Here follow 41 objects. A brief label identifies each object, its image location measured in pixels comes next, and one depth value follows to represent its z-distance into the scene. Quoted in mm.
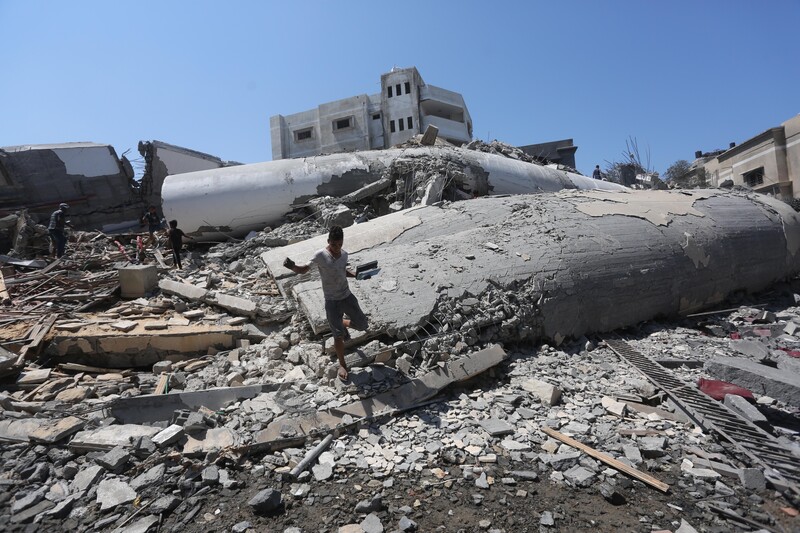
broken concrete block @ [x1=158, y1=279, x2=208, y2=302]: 5812
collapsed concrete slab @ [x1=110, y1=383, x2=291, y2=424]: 3420
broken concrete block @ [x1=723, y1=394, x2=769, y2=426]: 3146
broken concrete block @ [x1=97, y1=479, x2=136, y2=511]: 2461
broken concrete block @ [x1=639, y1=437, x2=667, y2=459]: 2885
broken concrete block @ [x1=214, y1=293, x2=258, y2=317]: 5160
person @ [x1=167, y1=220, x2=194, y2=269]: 7567
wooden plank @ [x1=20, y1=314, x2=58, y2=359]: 4406
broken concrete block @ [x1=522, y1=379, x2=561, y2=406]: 3550
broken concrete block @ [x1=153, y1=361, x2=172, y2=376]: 4340
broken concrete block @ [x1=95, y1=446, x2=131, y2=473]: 2711
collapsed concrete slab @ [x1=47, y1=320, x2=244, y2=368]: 4645
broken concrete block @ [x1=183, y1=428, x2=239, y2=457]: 2846
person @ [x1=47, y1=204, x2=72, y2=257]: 8633
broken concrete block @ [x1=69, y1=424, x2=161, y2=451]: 2922
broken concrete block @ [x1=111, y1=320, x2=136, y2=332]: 4805
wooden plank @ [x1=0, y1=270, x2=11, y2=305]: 6033
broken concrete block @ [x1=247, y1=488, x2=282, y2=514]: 2357
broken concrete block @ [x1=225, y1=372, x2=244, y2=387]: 3876
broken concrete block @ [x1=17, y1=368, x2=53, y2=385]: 4029
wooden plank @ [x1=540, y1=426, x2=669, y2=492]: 2572
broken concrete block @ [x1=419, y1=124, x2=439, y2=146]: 11125
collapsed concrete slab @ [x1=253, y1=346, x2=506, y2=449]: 3033
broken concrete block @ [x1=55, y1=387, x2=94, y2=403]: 3778
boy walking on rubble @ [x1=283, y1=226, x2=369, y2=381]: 3561
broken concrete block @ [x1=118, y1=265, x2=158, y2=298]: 6102
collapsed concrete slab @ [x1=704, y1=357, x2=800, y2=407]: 3398
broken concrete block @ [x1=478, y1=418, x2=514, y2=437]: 3119
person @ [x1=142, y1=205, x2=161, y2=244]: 9640
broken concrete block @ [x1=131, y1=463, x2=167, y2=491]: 2580
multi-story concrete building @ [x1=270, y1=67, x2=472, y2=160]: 29891
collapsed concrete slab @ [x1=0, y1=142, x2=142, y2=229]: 13703
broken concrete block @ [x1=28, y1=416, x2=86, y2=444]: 2994
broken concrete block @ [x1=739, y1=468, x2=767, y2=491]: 2559
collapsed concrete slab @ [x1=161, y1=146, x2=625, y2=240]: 8273
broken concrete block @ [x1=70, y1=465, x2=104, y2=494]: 2598
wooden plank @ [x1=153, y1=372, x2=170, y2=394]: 3828
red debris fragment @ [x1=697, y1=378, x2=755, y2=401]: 3541
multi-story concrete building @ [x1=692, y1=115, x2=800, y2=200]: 20312
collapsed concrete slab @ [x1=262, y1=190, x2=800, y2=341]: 4426
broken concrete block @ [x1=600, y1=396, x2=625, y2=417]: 3420
